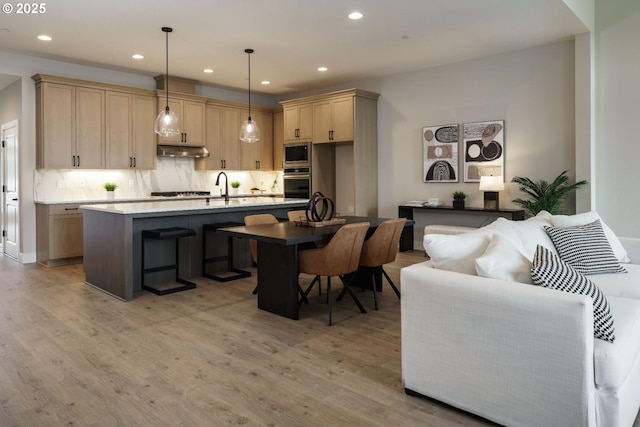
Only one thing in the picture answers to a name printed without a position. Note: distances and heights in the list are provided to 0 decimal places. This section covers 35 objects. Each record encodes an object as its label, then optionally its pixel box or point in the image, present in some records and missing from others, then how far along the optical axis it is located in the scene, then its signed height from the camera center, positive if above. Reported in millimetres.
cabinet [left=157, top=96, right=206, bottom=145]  7348 +1441
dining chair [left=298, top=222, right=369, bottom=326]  3578 -451
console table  5852 -189
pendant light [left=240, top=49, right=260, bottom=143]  5582 +866
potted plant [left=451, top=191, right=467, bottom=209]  6359 -4
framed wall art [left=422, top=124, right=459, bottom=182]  6625 +698
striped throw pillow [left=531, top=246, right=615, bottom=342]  1977 -408
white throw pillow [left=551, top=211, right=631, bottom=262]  3531 -202
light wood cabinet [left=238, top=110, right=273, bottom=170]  8562 +1040
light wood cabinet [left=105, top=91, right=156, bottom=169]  6719 +1087
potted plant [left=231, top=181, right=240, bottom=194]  8602 +281
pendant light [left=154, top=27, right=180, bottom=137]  4855 +847
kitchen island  4359 -326
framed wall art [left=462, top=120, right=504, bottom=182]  6180 +707
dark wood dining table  3633 -529
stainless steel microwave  7852 +811
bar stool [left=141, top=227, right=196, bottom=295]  4570 -724
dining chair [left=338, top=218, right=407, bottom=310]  4000 -416
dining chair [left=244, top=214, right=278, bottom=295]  4379 -220
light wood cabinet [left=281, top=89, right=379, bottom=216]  7188 +916
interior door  6604 +169
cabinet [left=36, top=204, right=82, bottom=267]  6066 -448
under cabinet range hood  7312 +845
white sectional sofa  1843 -641
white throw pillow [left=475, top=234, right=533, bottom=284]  2178 -327
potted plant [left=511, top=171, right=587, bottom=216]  5418 +77
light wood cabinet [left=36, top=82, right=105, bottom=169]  6129 +1060
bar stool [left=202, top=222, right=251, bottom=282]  5211 -719
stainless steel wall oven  7867 +314
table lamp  5852 +131
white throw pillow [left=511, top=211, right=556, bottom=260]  3023 -263
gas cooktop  7555 +137
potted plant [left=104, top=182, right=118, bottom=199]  6777 +203
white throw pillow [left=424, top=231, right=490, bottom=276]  2398 -290
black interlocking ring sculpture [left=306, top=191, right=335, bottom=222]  4137 -112
